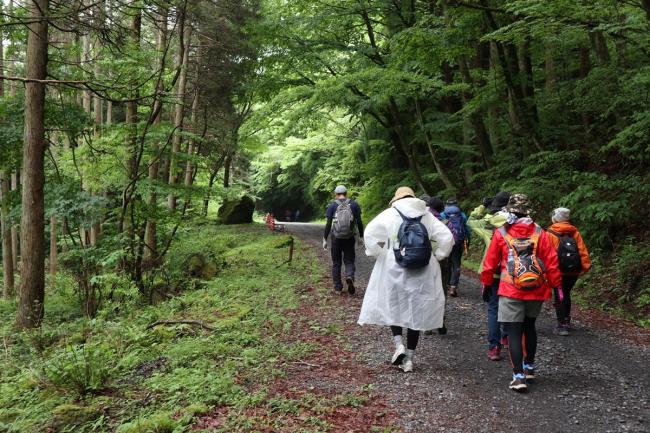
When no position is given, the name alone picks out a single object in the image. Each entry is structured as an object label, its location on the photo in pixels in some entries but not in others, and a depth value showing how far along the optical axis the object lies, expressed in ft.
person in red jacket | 14.15
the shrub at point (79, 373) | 16.02
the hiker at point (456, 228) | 27.45
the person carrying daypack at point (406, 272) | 15.78
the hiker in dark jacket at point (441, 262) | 22.07
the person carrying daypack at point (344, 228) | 27.07
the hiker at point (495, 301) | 16.74
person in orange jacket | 20.51
